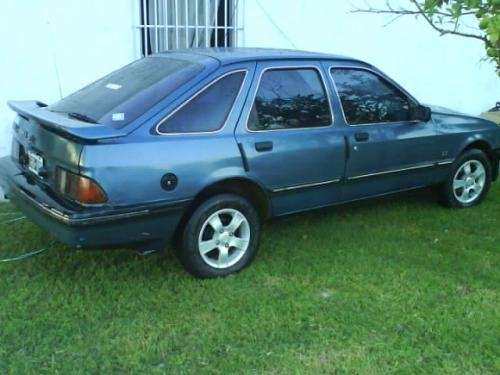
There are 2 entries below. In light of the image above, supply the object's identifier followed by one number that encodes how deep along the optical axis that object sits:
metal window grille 6.74
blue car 3.64
